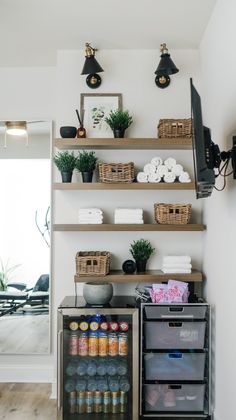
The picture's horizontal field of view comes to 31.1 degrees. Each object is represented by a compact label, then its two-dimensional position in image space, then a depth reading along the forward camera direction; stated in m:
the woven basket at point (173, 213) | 3.12
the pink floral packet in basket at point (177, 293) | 2.92
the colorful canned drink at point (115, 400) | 2.91
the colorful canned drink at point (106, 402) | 2.90
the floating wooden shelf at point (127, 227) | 3.12
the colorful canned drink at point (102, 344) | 2.91
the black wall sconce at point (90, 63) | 3.19
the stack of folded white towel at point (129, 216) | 3.16
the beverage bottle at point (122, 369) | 2.92
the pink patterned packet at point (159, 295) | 2.92
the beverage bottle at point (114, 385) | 2.90
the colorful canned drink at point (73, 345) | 2.93
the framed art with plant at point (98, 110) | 3.36
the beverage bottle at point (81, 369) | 2.91
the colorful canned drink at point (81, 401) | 2.91
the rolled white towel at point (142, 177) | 3.16
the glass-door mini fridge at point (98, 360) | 2.89
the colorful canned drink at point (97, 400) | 2.91
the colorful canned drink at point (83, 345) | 2.92
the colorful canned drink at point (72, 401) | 2.91
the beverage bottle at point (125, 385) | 2.90
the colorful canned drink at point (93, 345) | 2.92
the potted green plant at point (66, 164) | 3.19
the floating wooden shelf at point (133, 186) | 3.12
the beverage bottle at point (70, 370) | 2.91
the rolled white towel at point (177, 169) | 3.17
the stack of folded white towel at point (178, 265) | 3.12
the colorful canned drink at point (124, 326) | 2.94
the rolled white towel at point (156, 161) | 3.18
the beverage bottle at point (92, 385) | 2.91
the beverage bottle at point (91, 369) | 2.91
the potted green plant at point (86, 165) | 3.18
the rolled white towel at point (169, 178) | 3.15
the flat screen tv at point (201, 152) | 2.12
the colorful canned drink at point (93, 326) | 2.94
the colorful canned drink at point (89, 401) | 2.91
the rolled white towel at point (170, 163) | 3.19
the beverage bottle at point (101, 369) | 2.92
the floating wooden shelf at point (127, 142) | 3.13
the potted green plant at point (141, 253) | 3.20
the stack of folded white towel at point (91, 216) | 3.18
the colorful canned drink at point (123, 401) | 2.92
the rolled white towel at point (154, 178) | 3.15
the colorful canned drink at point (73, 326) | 2.93
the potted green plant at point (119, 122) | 3.15
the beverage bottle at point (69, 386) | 2.90
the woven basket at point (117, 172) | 3.13
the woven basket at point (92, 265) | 3.08
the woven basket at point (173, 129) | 3.17
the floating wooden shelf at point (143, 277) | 3.08
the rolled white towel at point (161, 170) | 3.16
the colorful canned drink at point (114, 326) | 2.95
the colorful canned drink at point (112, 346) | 2.92
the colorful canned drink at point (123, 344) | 2.92
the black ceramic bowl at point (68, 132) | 3.19
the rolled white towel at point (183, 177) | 3.17
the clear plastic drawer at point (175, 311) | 2.89
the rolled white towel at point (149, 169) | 3.16
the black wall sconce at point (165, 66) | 3.16
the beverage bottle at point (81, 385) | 2.90
